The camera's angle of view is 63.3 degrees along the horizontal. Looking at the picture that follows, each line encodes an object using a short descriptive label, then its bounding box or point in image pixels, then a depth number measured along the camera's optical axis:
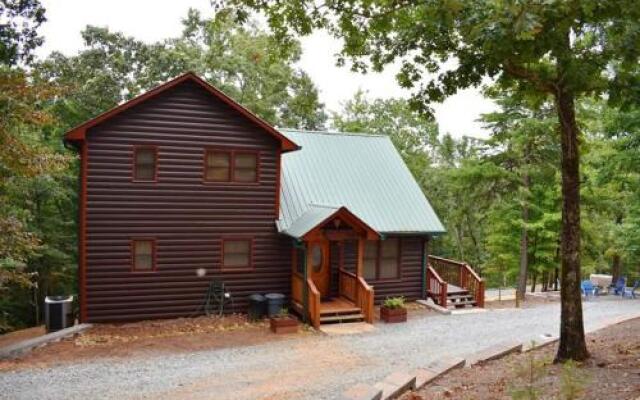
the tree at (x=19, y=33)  9.84
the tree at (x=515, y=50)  6.38
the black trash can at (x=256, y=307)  14.84
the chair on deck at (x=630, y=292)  22.71
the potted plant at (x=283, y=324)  13.56
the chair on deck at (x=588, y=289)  23.03
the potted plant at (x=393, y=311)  14.97
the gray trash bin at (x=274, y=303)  14.97
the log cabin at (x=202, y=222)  14.13
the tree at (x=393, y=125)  31.59
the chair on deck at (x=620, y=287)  23.44
